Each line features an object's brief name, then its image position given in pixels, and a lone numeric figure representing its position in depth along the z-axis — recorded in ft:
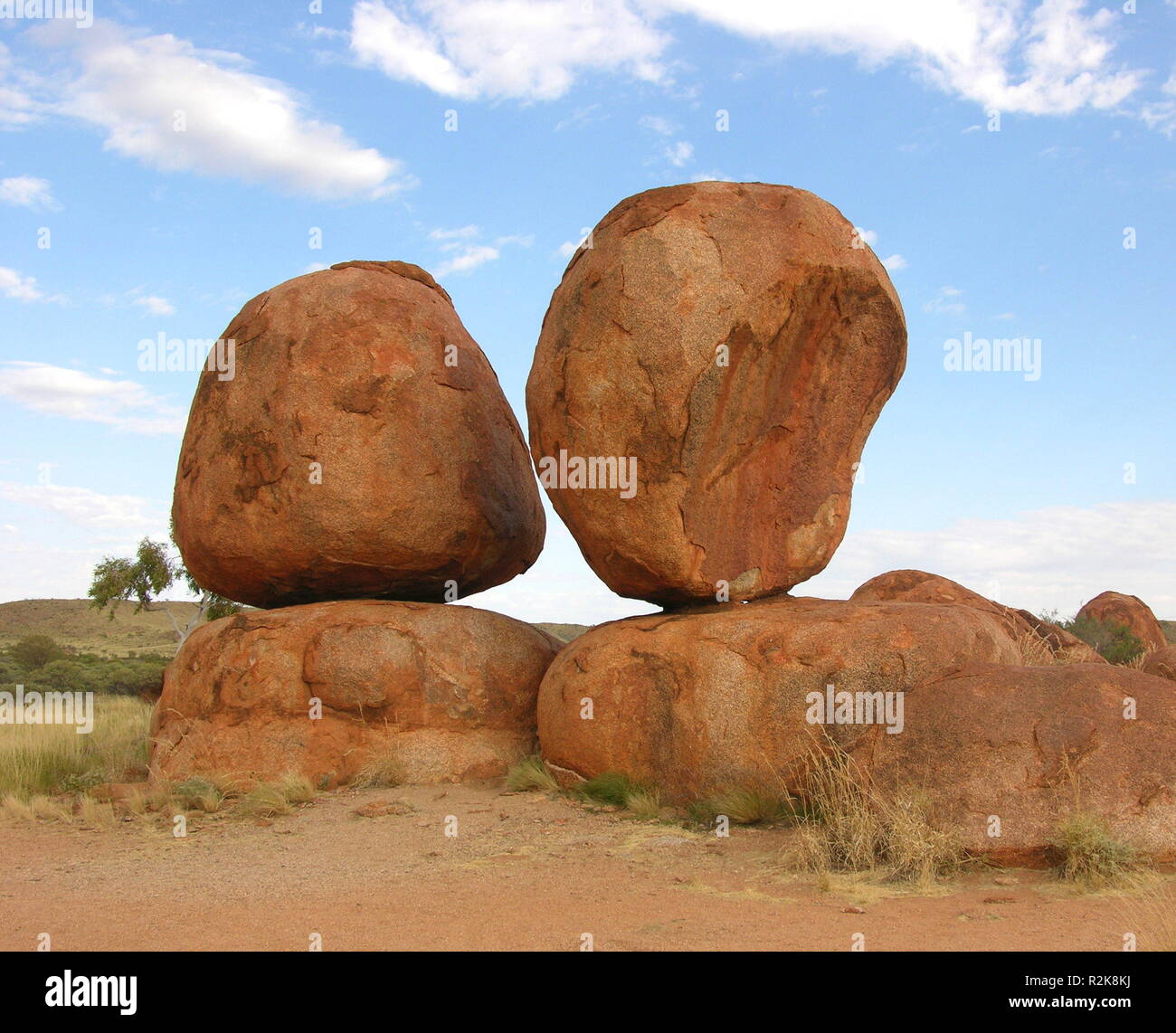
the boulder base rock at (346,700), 27.04
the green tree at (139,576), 67.72
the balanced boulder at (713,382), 23.75
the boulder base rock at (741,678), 21.79
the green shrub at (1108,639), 64.18
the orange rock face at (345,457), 28.58
